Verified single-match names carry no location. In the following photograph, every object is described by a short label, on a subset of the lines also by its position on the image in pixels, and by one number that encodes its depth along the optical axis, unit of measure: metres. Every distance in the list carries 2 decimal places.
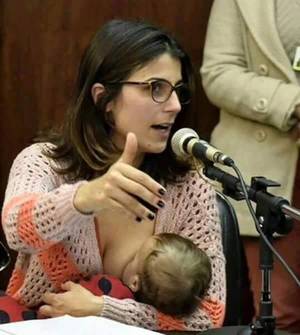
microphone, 4.78
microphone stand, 4.75
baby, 5.12
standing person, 5.61
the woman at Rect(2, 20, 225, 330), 5.10
